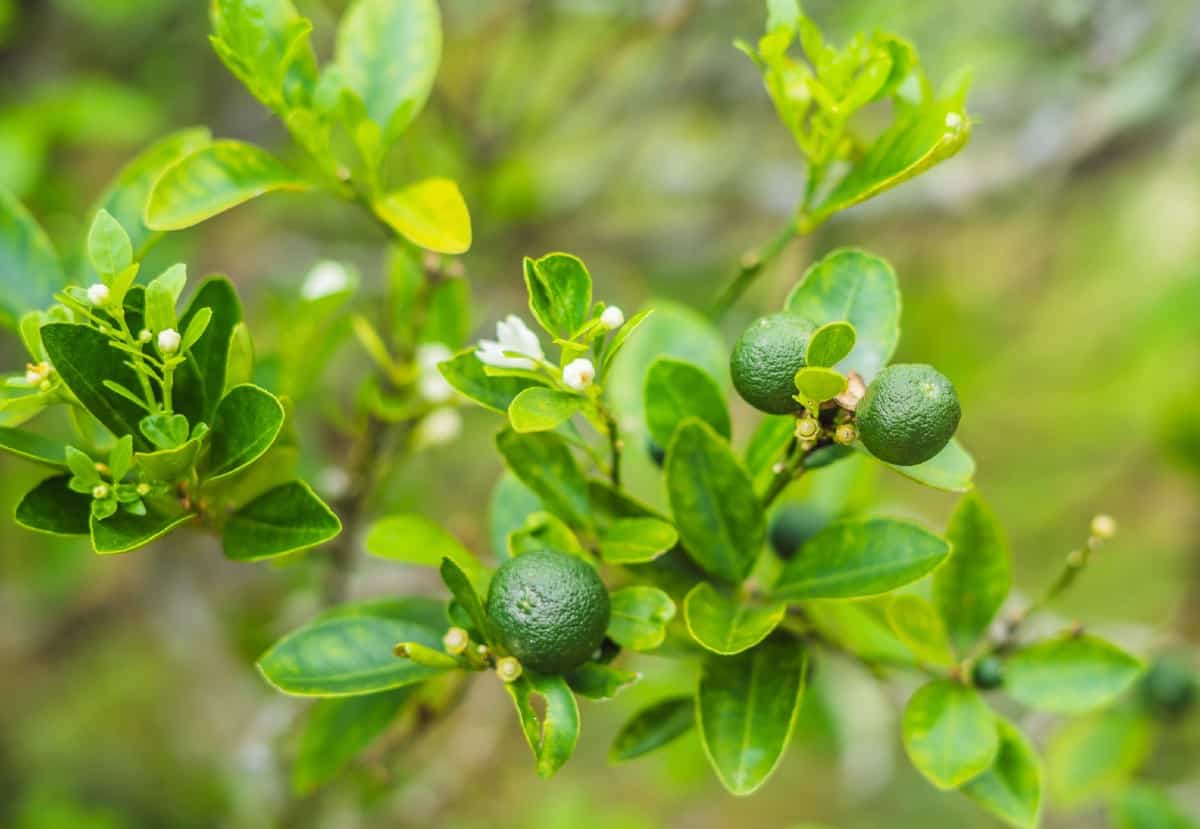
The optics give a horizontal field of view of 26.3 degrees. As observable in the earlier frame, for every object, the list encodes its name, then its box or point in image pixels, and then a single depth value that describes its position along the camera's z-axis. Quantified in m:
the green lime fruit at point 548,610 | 0.51
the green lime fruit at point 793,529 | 0.59
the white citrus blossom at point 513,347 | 0.52
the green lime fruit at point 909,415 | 0.49
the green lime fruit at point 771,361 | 0.51
